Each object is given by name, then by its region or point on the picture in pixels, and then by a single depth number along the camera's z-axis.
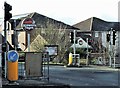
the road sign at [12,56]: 17.23
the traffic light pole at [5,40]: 18.87
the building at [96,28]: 78.26
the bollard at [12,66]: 17.28
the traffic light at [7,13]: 18.11
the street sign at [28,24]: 27.47
